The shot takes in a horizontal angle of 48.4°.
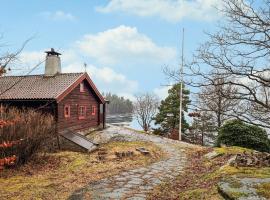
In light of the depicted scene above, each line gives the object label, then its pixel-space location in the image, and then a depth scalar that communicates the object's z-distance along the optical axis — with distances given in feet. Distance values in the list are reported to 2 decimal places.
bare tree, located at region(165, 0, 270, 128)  28.22
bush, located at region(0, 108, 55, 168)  40.86
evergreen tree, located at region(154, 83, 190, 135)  115.85
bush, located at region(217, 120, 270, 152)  61.72
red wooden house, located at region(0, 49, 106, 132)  66.49
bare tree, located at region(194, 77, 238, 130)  28.89
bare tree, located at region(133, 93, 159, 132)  170.09
